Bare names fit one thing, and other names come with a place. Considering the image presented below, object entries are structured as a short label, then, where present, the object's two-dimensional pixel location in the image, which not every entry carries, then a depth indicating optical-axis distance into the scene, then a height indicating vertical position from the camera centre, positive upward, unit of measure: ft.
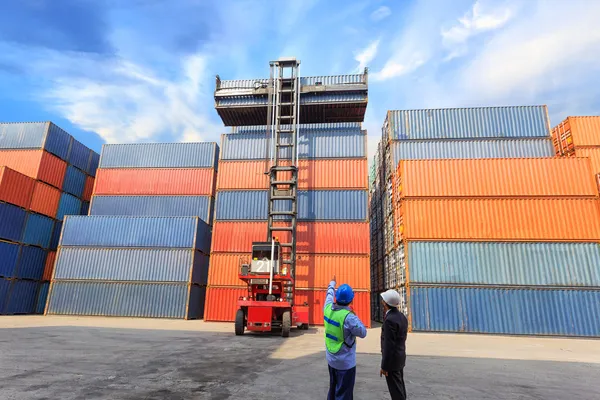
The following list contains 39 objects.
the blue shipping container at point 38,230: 79.41 +12.17
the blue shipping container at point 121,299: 72.38 -3.71
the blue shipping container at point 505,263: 55.72 +4.96
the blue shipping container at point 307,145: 77.25 +33.34
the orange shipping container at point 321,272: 67.72 +3.15
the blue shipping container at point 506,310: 53.83 -3.00
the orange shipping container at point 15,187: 72.69 +20.87
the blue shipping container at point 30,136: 86.07 +37.33
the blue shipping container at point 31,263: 77.41 +3.95
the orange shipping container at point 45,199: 82.17 +20.44
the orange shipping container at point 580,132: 71.82 +35.13
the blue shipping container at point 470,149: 70.54 +30.76
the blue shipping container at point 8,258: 72.18 +4.52
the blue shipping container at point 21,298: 74.33 -4.19
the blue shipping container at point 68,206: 90.17 +20.96
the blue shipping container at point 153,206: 86.28 +19.95
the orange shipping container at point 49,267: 83.97 +3.34
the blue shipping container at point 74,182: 93.04 +28.28
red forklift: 45.65 +11.86
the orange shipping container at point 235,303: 65.98 -3.37
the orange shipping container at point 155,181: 87.56 +26.68
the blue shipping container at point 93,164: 102.32 +36.26
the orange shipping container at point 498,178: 59.77 +21.06
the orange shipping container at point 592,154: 70.34 +29.81
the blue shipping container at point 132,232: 76.38 +11.65
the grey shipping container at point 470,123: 72.23 +37.16
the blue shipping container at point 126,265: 74.13 +3.94
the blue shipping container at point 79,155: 95.45 +36.82
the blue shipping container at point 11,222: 72.33 +12.78
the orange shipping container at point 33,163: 83.82 +29.68
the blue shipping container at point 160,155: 89.76 +34.42
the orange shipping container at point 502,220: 57.62 +12.86
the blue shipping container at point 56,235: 86.77 +11.96
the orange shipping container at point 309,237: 69.72 +10.67
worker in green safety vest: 11.60 -1.93
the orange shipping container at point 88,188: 100.32 +28.24
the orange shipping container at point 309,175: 74.65 +25.64
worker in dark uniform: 13.44 -2.44
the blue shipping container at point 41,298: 81.71 -4.45
